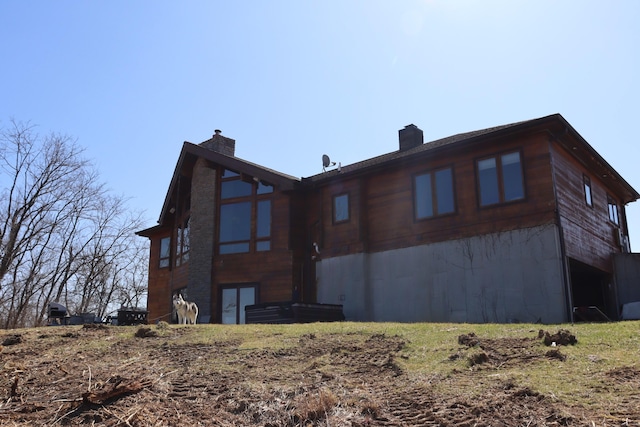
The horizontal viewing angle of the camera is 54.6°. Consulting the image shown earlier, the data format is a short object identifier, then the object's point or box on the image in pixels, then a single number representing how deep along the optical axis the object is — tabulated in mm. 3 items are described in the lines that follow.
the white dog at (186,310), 18469
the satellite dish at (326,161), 23516
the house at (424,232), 16922
